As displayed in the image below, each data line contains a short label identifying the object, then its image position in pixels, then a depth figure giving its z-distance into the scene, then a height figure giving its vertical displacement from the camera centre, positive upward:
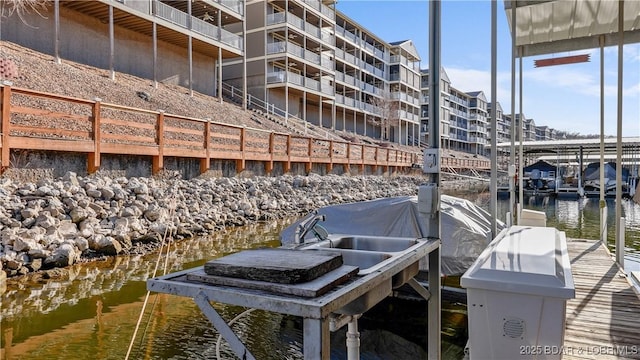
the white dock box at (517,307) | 2.39 -0.77
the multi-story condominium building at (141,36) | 17.53 +6.70
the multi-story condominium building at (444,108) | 51.72 +8.37
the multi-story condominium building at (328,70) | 29.69 +8.50
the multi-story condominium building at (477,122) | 63.03 +7.76
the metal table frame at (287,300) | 1.39 -0.45
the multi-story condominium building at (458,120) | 57.03 +7.54
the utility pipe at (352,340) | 2.32 -0.91
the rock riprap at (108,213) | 6.68 -0.84
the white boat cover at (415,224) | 5.36 -0.68
